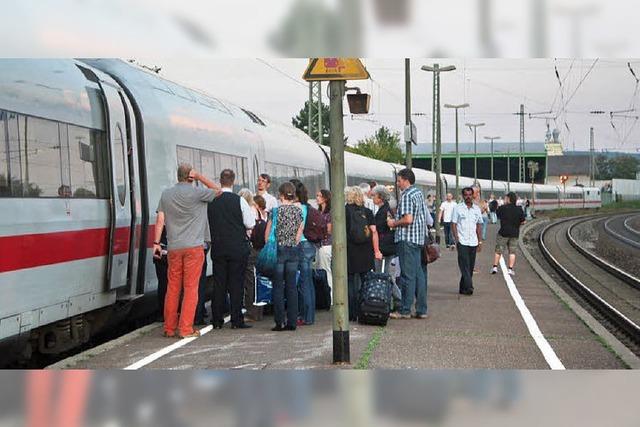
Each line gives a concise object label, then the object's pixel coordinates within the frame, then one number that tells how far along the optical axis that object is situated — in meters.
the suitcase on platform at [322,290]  13.48
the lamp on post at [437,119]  35.50
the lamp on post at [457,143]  47.95
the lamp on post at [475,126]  65.94
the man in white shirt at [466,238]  16.34
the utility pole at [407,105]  27.78
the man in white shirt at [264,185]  13.50
